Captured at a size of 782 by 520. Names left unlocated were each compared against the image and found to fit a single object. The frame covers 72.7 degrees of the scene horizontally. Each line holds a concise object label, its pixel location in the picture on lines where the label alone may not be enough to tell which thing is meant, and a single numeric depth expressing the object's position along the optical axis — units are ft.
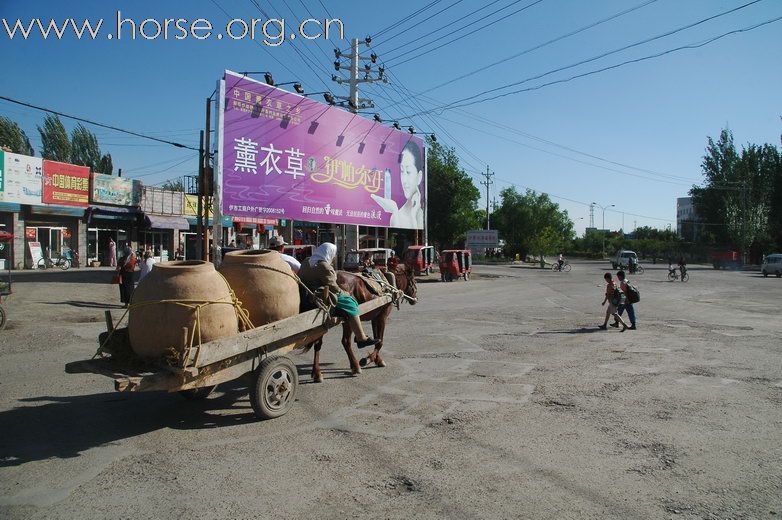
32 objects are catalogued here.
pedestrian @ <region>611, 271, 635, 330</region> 39.07
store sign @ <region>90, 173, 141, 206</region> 92.79
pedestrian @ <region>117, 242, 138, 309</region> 48.88
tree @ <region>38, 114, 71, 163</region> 152.35
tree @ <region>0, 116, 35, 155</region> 135.85
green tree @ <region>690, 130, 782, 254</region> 199.52
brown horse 23.34
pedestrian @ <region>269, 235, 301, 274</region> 26.04
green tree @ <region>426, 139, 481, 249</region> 159.74
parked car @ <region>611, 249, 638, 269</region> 158.81
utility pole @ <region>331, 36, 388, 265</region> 92.48
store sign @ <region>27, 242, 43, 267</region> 82.28
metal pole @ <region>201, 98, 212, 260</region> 57.62
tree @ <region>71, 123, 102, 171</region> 161.99
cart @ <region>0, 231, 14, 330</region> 43.39
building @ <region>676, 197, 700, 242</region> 243.07
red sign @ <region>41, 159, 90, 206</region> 84.38
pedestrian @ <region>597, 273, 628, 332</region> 39.29
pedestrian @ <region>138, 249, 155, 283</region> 42.99
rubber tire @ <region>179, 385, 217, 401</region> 19.53
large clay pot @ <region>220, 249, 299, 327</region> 17.76
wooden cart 14.30
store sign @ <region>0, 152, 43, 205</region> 78.74
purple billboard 60.85
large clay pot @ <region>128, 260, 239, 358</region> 15.02
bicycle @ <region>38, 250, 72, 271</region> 84.12
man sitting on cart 21.22
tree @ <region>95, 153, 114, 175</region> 167.12
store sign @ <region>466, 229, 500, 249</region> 189.06
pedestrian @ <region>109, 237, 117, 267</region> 95.53
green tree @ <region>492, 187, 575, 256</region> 262.88
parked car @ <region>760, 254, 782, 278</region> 129.20
